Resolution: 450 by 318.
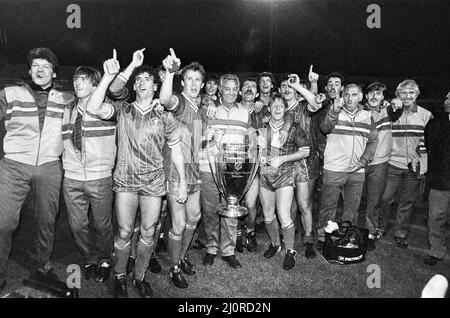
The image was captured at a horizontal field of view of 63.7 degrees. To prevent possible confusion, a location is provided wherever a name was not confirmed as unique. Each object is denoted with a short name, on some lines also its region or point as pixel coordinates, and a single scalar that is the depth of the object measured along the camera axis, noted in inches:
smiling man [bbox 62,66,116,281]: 112.0
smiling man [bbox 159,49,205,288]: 112.8
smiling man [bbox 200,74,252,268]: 125.4
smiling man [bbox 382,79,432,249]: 151.3
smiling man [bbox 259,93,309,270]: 129.3
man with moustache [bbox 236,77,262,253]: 145.1
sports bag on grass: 134.0
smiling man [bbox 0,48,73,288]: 111.2
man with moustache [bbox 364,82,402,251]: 149.6
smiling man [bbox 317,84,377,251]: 139.8
